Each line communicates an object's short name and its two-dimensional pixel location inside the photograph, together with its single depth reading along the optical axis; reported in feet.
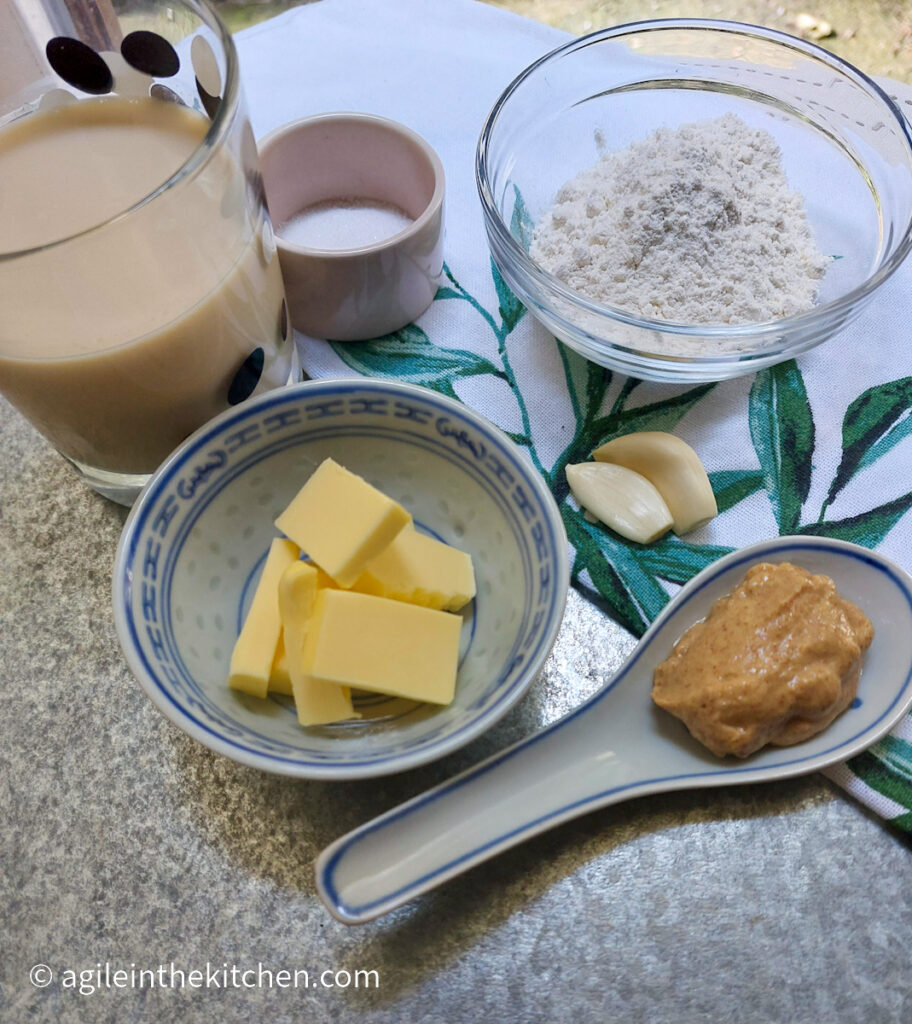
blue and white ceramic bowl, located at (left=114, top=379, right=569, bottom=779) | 0.55
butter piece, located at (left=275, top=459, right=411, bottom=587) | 0.58
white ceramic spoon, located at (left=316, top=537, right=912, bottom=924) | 0.55
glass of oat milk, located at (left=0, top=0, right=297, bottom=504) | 0.54
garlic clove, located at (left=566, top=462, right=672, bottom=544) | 0.70
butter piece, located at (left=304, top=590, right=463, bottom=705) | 0.57
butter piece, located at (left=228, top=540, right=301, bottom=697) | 0.59
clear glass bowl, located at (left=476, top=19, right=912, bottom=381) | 0.74
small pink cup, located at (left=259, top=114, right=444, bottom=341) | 0.73
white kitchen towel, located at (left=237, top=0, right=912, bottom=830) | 0.70
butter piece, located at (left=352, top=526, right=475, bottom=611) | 0.61
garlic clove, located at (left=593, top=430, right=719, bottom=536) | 0.70
